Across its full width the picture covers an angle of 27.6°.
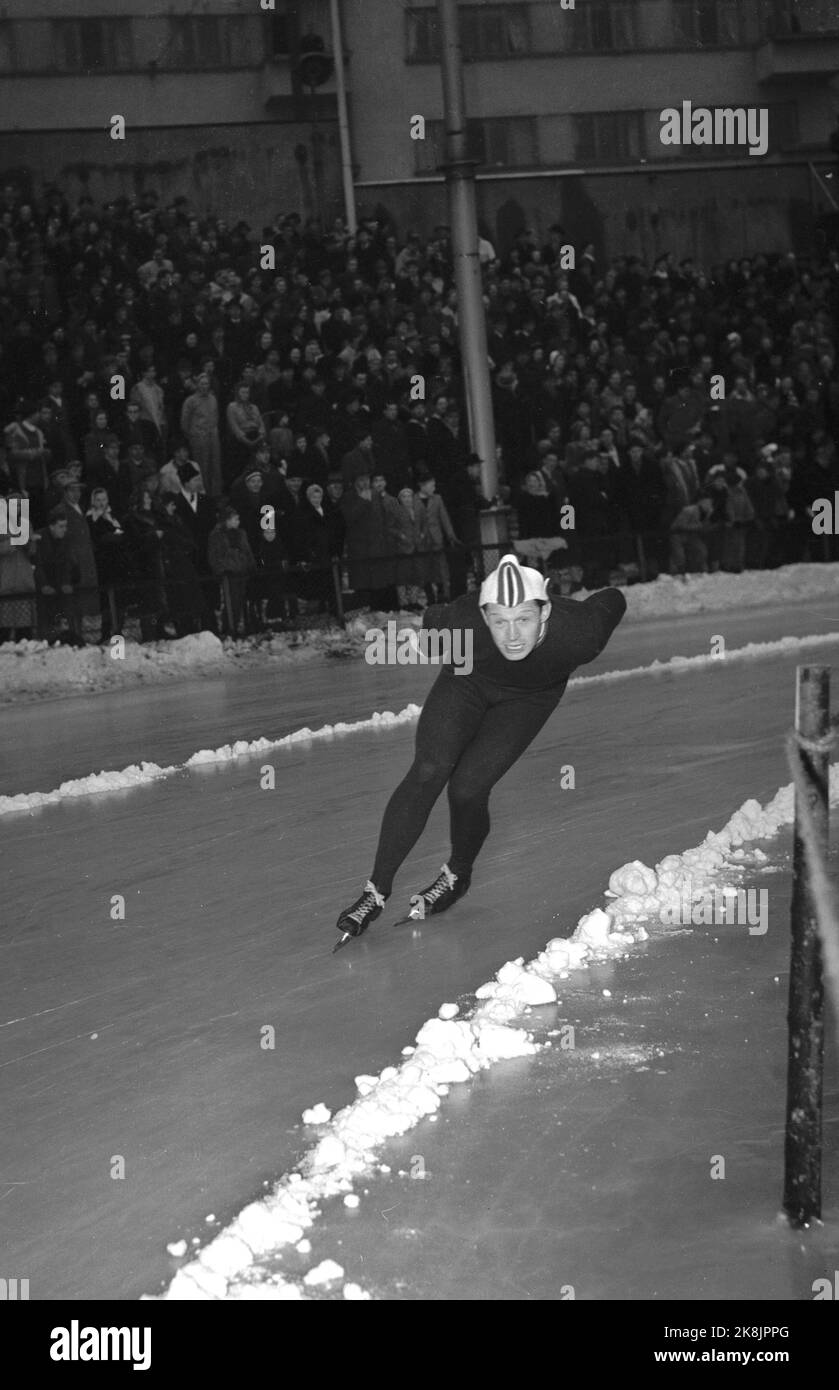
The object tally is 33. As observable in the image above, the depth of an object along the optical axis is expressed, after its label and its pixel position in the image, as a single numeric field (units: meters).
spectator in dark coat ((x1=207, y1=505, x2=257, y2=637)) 15.15
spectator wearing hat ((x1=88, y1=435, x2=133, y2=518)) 14.81
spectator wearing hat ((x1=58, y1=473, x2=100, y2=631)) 14.15
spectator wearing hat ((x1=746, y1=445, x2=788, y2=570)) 18.98
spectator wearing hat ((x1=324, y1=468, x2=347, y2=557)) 15.91
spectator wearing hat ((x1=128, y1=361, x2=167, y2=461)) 15.93
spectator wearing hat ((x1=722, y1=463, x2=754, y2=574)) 18.75
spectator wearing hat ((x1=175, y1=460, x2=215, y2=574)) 15.25
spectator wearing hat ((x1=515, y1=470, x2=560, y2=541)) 17.23
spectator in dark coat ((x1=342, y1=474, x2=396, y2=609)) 16.00
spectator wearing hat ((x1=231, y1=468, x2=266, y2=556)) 15.43
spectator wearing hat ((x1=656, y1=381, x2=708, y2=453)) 19.31
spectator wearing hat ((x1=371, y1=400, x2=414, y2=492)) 16.62
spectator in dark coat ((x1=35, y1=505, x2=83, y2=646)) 14.24
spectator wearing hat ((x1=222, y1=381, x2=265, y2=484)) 16.14
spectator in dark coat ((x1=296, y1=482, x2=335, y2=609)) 15.66
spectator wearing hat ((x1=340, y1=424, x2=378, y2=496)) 16.20
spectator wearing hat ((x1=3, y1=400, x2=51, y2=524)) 14.84
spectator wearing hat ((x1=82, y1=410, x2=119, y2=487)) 14.91
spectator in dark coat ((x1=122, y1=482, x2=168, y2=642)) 14.75
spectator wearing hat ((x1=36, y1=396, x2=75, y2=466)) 15.06
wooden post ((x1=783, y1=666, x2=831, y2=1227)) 3.80
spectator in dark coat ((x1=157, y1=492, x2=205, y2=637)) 14.92
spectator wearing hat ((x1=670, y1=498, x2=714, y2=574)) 18.30
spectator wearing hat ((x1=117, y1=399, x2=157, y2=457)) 15.36
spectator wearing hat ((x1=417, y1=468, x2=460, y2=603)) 16.53
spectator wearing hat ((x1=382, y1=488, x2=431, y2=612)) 16.34
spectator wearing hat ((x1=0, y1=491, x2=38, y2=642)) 14.27
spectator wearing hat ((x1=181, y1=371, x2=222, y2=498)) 16.12
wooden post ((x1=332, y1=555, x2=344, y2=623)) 16.00
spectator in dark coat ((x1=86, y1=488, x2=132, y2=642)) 14.59
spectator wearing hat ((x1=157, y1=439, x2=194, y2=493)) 15.27
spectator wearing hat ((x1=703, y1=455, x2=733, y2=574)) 18.58
